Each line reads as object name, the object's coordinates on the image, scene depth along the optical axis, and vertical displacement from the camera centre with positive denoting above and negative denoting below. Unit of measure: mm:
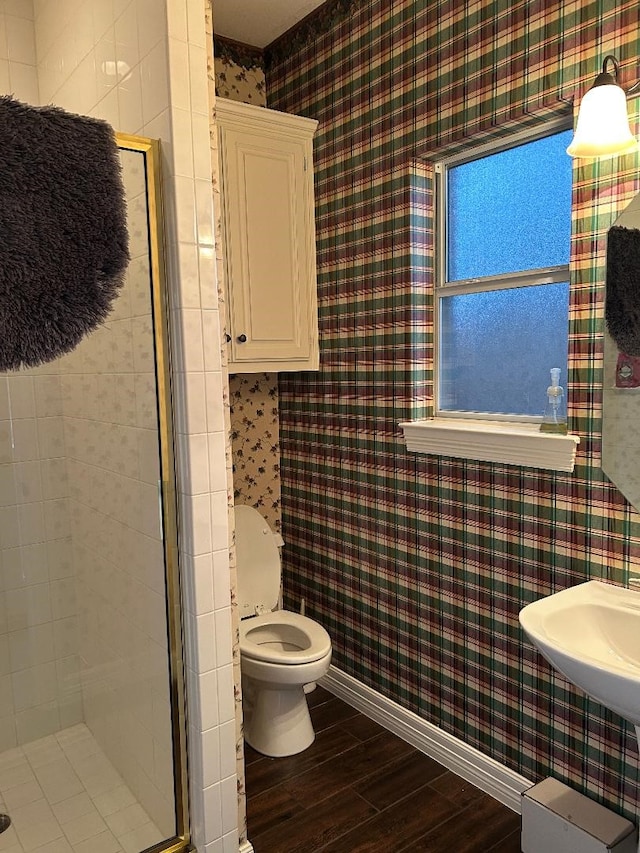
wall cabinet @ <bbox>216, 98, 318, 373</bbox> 2457 +543
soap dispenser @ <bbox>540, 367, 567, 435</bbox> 1956 -136
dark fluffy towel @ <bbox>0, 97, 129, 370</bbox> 1399 +336
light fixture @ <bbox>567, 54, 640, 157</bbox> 1564 +598
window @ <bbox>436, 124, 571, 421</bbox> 2025 +309
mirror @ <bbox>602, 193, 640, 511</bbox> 1732 -127
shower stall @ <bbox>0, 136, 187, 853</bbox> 1703 -673
